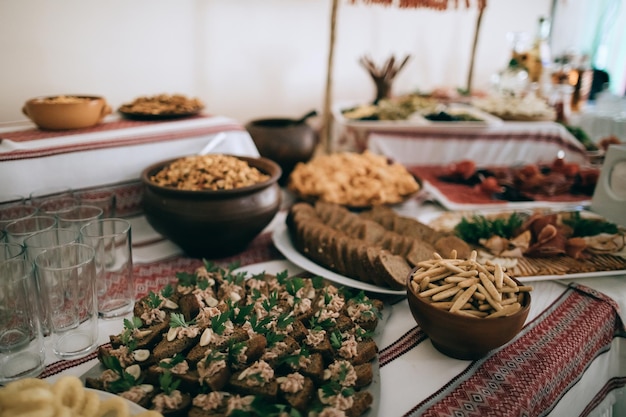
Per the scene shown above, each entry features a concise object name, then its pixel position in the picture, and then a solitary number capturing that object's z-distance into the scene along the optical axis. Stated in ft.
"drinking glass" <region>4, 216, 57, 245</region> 3.62
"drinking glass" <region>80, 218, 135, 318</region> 3.69
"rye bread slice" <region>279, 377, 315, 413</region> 2.59
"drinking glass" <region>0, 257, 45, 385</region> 2.91
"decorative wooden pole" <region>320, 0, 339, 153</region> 7.59
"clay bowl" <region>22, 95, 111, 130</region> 4.85
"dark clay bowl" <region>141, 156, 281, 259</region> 4.26
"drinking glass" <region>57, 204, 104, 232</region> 4.09
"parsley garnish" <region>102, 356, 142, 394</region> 2.65
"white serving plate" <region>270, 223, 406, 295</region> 3.95
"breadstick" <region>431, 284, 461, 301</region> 3.11
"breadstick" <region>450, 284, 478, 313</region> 3.01
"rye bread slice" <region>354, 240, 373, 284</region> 4.03
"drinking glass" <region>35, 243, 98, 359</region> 3.09
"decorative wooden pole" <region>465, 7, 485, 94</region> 9.34
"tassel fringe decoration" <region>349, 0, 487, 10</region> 7.38
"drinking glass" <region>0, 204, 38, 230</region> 4.11
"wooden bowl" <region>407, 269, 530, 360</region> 2.94
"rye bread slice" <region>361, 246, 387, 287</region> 3.94
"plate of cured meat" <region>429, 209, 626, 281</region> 4.31
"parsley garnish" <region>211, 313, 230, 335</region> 3.00
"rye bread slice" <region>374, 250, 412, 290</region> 3.84
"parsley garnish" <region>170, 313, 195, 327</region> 3.05
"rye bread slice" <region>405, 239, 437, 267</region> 4.11
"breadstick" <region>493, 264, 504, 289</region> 3.15
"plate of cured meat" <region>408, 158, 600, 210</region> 6.16
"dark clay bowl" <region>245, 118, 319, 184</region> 6.56
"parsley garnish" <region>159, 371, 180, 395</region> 2.63
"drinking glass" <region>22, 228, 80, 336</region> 3.11
